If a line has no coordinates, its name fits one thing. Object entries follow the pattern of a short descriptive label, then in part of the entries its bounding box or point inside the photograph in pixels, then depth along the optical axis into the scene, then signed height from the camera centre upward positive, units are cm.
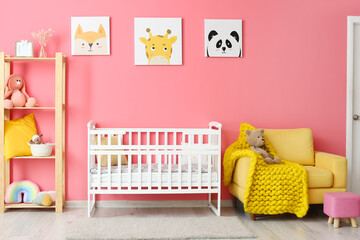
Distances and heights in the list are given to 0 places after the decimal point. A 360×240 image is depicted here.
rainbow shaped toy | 336 -72
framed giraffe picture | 352 +62
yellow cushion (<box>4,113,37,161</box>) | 329 -23
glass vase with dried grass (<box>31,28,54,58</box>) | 339 +61
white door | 366 +4
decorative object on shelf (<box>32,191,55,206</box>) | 325 -75
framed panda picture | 354 +65
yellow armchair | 304 -44
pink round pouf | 284 -70
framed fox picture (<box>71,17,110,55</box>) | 349 +66
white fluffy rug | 262 -84
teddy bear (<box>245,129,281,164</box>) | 318 -26
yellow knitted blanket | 295 -60
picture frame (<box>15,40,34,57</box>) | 335 +52
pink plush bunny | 333 +13
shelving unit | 322 -18
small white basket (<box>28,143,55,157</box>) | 325 -34
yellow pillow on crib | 328 -40
